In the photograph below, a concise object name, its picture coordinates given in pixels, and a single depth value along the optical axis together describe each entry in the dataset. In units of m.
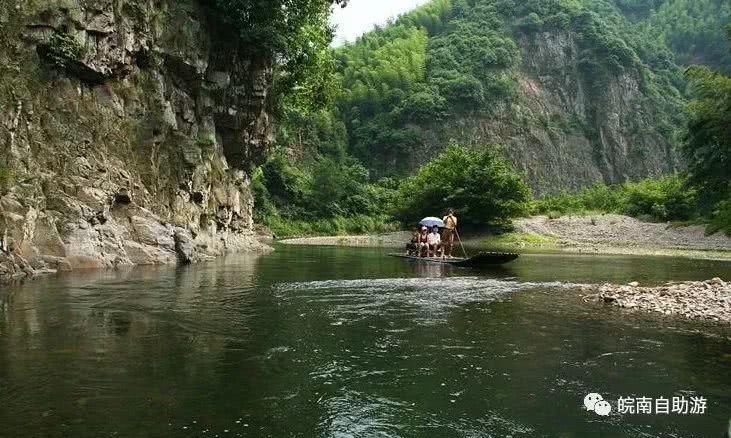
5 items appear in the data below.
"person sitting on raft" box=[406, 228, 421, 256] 27.50
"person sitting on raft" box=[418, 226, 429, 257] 26.41
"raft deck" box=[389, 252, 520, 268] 21.62
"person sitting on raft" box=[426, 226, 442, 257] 26.12
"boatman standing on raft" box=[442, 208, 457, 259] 25.94
